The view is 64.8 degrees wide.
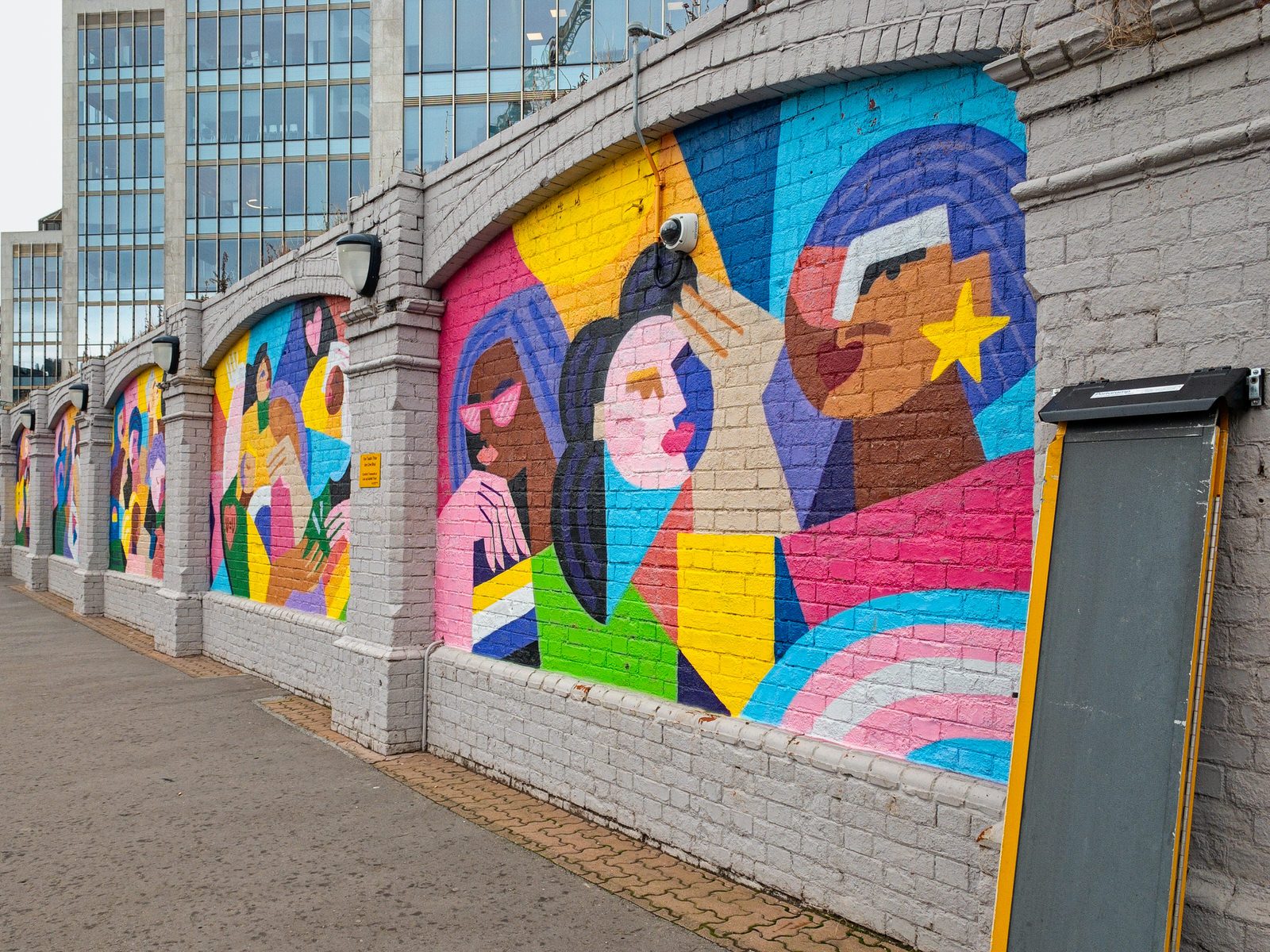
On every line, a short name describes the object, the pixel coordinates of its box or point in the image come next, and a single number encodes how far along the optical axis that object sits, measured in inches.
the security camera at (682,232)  209.6
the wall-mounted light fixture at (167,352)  482.0
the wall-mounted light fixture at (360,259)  305.4
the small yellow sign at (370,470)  308.8
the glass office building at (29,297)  2354.8
